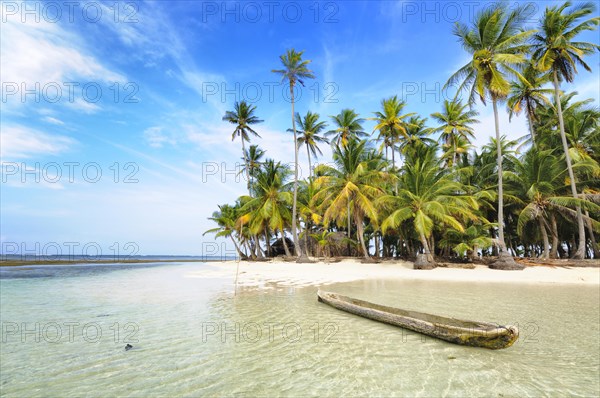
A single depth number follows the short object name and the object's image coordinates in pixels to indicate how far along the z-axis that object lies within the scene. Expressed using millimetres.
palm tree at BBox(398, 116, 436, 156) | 31548
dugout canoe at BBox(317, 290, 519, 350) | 4816
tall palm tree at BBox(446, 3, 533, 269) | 18797
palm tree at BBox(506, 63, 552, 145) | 23016
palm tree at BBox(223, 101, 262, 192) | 37719
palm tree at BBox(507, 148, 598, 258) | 19984
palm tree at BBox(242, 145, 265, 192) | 40781
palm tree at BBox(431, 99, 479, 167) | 30312
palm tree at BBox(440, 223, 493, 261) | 19547
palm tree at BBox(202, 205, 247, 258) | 36906
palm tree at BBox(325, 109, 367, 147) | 34625
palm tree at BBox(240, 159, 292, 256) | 29484
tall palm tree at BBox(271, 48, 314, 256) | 28875
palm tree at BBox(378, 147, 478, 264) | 19422
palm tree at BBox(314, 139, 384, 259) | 23500
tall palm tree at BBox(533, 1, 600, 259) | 18359
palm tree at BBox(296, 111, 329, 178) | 34844
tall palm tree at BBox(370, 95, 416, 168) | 28125
